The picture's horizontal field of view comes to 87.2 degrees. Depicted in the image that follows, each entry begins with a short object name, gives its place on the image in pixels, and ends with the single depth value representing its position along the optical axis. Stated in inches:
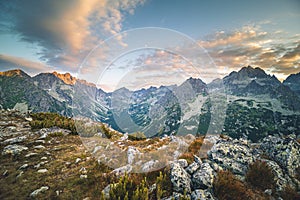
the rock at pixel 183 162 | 380.5
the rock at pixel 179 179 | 298.1
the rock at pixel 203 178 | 307.7
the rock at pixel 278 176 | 342.3
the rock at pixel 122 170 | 367.2
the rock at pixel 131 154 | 452.7
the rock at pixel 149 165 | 385.4
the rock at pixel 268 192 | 320.5
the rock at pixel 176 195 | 270.9
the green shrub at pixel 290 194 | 312.9
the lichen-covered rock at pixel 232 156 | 389.4
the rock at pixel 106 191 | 283.0
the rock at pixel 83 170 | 388.2
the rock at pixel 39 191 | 294.7
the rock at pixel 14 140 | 561.3
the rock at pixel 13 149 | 471.9
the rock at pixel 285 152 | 399.9
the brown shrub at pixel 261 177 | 340.5
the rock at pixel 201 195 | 267.8
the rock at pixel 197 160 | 382.7
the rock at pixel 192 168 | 347.7
